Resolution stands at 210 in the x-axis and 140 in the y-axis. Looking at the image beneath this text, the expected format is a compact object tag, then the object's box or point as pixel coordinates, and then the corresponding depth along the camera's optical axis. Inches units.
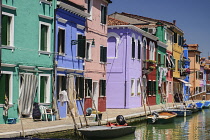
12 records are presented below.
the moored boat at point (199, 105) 1855.3
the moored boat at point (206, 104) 2070.6
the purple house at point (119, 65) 1406.3
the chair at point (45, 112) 881.5
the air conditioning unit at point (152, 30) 1781.5
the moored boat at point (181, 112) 1441.9
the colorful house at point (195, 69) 2672.5
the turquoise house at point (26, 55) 799.7
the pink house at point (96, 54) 1139.9
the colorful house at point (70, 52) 969.5
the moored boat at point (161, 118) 1136.8
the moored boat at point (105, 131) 760.9
